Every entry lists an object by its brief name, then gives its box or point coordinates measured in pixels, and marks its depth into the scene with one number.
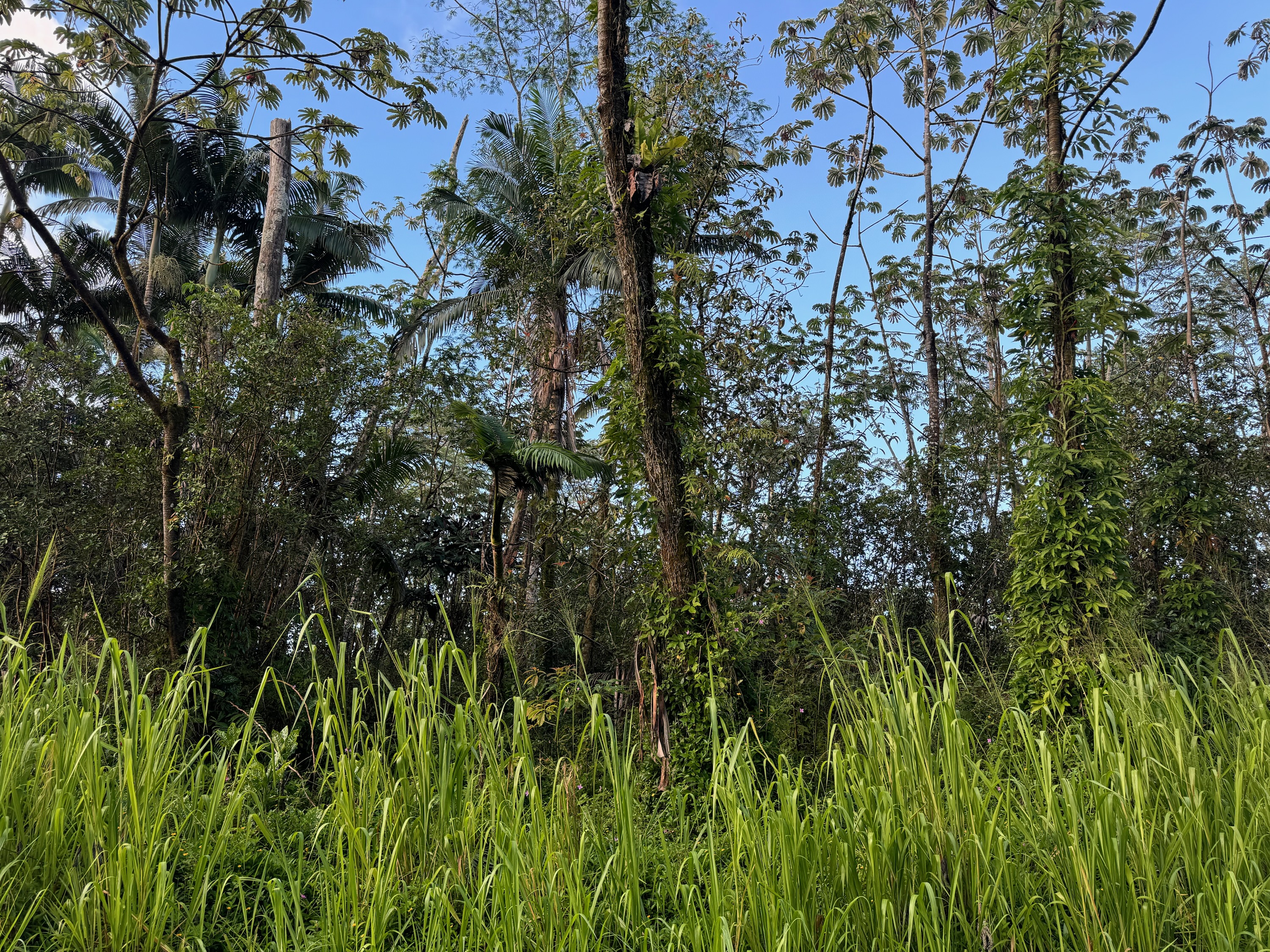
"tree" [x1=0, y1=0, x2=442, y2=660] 5.01
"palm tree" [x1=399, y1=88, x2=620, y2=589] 11.33
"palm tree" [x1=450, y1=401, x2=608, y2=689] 6.71
